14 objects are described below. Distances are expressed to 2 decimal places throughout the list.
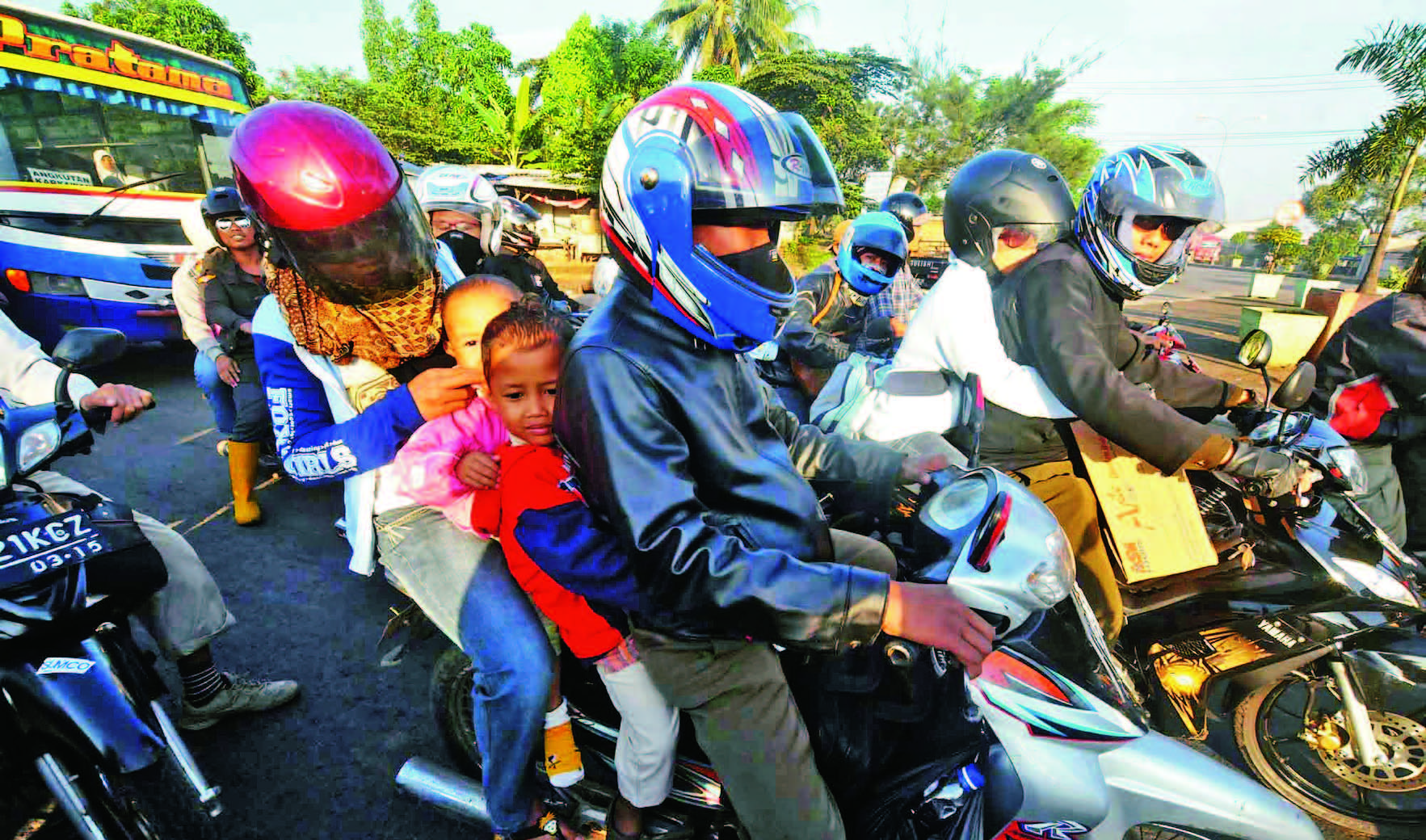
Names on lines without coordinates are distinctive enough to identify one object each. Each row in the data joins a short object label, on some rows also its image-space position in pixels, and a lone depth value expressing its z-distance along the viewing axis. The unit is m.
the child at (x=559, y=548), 1.41
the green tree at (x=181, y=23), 31.89
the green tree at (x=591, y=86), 26.86
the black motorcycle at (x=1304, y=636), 2.27
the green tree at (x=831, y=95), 28.80
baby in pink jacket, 1.87
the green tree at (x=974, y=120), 40.19
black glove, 2.15
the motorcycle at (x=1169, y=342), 3.04
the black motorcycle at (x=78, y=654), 1.66
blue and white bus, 5.91
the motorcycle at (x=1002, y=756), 1.54
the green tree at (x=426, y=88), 30.55
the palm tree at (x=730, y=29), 30.02
